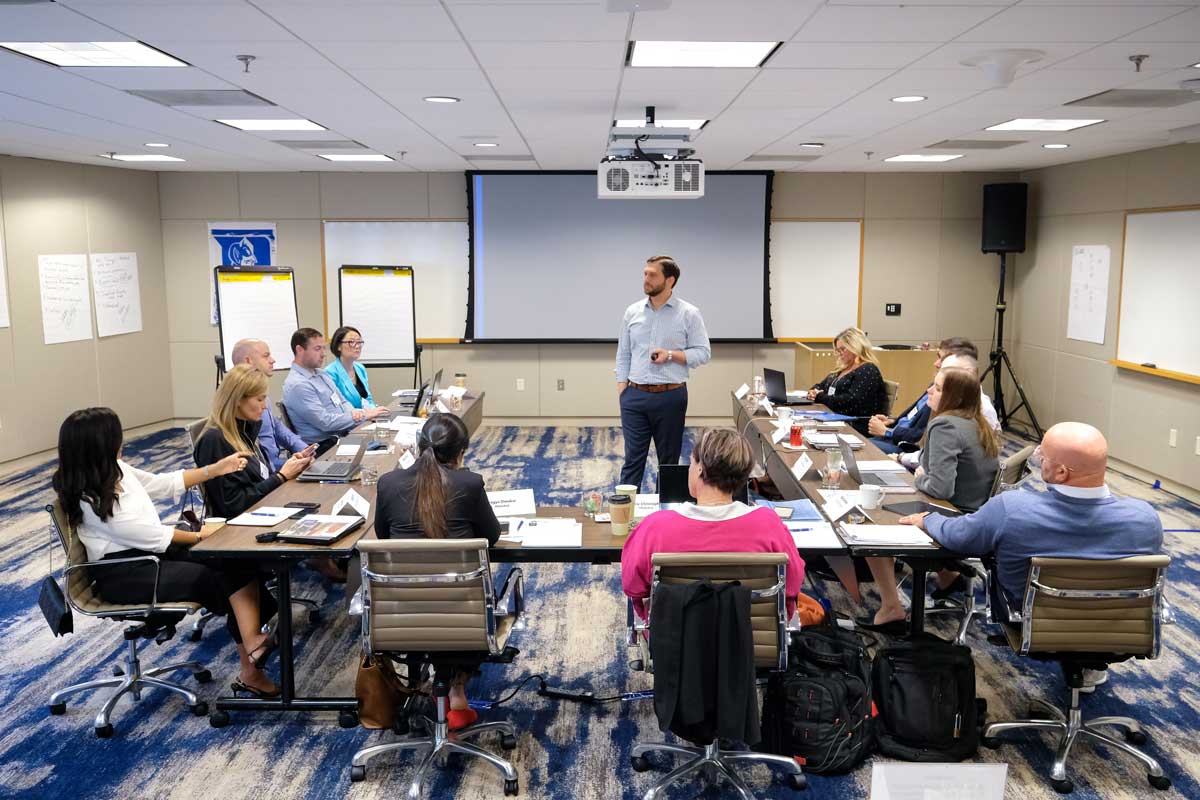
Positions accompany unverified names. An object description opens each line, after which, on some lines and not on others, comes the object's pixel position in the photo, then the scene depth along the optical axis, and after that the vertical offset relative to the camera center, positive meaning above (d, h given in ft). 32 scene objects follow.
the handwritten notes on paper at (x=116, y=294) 29.27 -0.25
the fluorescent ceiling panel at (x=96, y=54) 12.60 +3.24
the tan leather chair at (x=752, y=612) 9.22 -3.37
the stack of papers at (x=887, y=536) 11.39 -3.11
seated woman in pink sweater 9.52 -2.46
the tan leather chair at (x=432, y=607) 9.76 -3.42
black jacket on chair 8.94 -3.58
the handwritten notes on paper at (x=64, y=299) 27.04 -0.38
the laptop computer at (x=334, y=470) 14.67 -2.93
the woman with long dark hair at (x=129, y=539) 11.19 -3.14
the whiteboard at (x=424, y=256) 32.14 +1.00
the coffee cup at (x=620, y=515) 11.71 -2.88
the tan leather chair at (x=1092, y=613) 9.87 -3.54
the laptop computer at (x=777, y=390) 22.21 -2.51
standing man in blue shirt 18.99 -1.77
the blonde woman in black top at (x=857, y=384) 20.71 -2.23
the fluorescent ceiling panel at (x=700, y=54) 12.77 +3.23
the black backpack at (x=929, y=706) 10.76 -4.89
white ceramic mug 12.73 -2.89
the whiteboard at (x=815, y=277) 32.04 +0.23
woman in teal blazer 20.95 -1.85
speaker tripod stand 30.78 -2.73
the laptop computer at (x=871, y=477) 14.20 -2.97
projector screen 31.55 +1.05
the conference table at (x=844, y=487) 11.30 -3.17
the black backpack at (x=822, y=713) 10.64 -4.91
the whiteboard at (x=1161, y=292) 22.68 -0.23
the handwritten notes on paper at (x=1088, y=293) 26.44 -0.30
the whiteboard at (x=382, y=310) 30.99 -0.82
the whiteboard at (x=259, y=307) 27.89 -0.66
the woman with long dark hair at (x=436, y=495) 10.29 -2.33
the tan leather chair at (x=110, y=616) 11.29 -4.04
